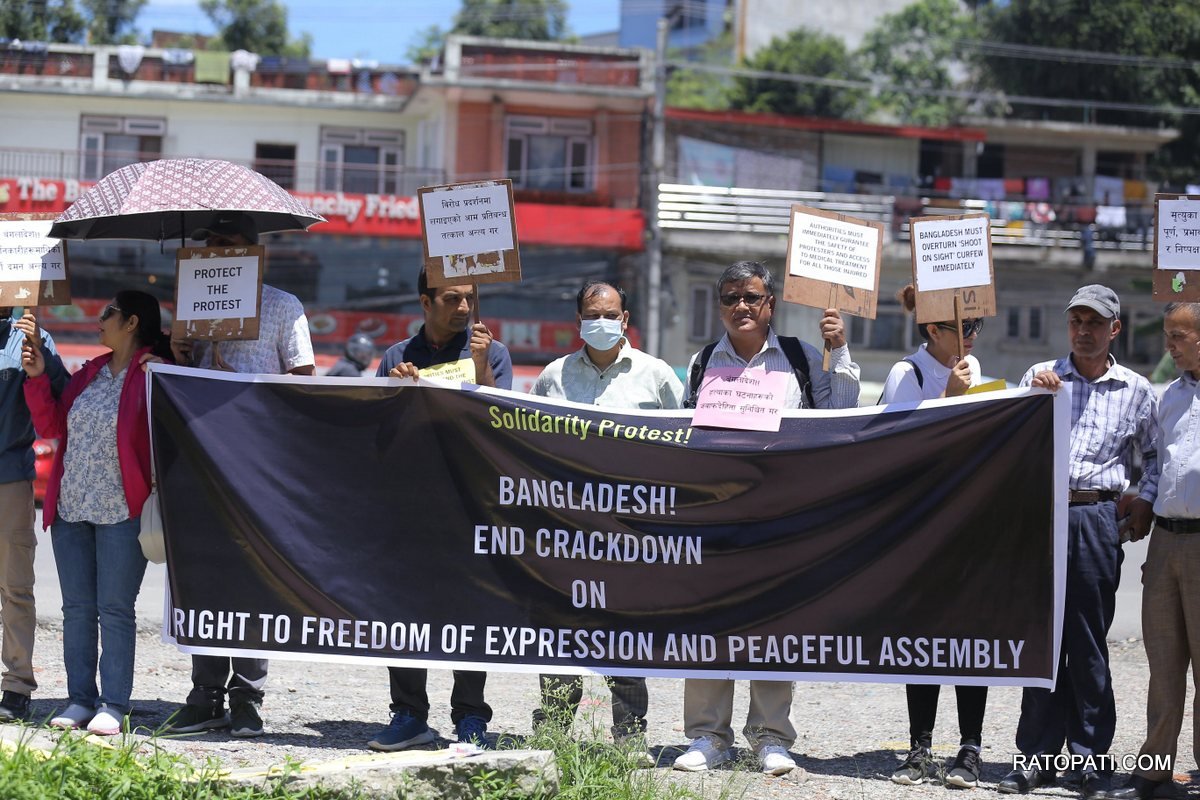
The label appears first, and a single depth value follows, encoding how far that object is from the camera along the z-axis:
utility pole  28.42
